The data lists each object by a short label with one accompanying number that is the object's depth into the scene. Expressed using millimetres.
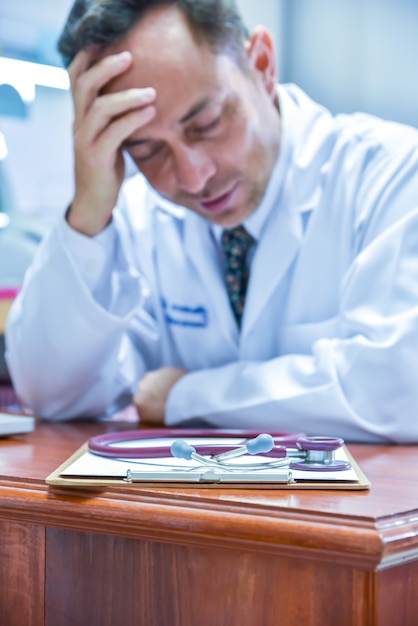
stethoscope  635
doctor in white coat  1021
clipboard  612
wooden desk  523
